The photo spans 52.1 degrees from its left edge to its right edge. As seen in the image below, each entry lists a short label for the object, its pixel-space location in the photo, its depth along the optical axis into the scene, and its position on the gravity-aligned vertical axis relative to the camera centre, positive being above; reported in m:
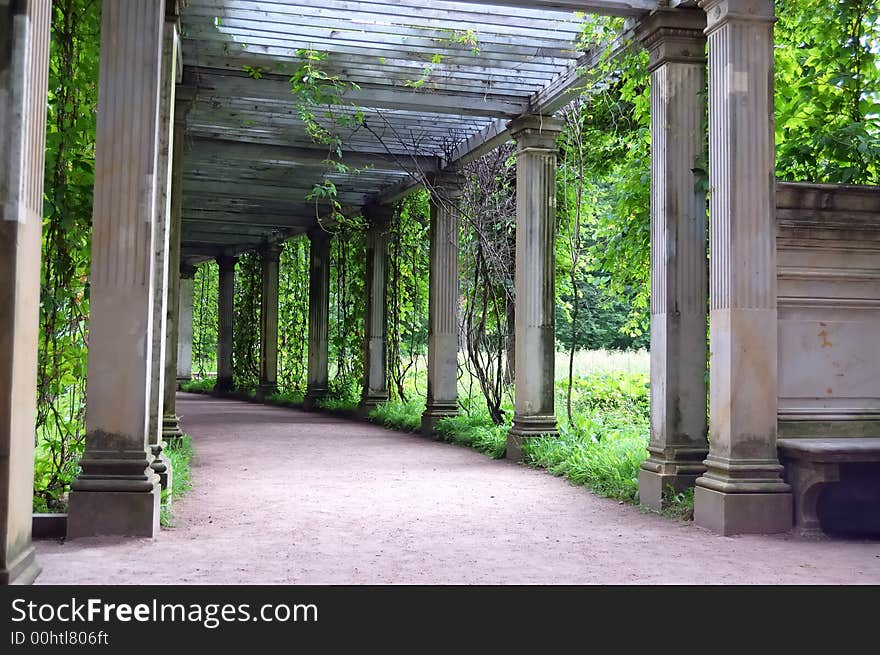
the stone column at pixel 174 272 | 8.49 +0.83
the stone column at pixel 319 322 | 18.17 +0.74
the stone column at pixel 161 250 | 6.34 +0.76
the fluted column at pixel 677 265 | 6.91 +0.75
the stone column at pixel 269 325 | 20.92 +0.76
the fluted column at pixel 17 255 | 3.86 +0.44
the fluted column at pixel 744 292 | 5.86 +0.47
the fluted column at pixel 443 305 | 12.91 +0.79
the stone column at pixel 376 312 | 15.75 +0.82
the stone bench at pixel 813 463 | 5.65 -0.65
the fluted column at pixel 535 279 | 10.11 +0.93
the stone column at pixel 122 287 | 5.41 +0.42
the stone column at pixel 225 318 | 23.38 +1.02
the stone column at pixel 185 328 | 26.56 +0.86
